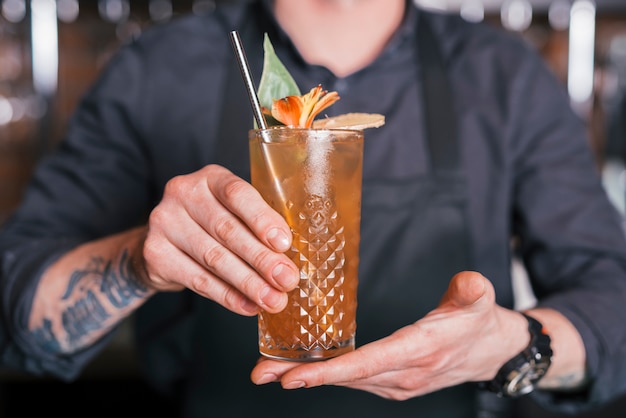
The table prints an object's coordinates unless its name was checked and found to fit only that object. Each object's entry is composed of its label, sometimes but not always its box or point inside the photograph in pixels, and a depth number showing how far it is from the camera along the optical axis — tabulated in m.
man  1.42
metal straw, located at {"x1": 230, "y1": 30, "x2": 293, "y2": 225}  0.97
